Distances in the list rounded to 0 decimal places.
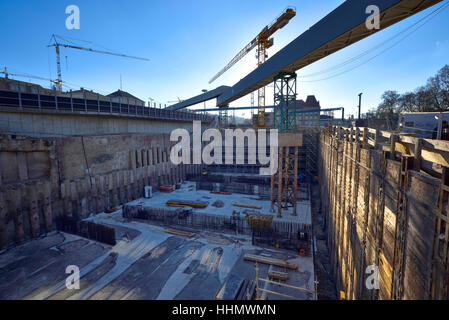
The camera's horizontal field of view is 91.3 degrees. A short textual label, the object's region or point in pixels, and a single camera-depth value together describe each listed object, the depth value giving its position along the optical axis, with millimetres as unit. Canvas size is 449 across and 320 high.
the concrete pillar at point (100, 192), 23161
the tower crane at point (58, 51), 59938
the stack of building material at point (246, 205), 21128
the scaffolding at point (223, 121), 52038
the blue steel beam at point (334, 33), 9578
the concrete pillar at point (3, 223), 15898
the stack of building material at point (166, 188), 29194
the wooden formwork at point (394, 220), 4344
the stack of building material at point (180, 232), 17517
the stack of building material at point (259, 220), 16938
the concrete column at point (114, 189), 24797
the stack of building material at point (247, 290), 10730
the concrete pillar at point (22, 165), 17547
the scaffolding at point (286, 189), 18516
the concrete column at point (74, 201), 20828
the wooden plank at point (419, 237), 4465
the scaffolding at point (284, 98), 20062
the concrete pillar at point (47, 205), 18594
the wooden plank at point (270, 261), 13118
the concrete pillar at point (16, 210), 16531
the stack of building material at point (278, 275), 12117
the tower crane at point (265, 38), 39594
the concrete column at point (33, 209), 17641
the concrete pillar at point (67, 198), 20219
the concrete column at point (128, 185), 26516
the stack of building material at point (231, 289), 10506
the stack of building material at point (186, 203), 21906
